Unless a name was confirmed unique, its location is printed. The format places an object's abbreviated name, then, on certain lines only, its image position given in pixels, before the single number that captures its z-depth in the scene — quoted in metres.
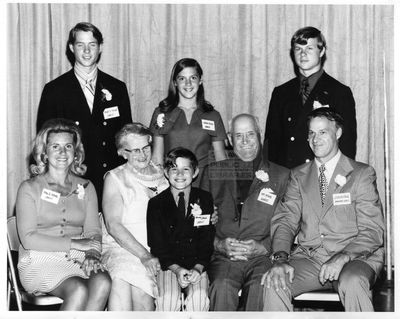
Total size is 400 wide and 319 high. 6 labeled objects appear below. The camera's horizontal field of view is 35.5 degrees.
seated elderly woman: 3.75
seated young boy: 3.76
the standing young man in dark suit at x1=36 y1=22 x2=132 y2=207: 4.26
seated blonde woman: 3.69
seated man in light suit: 3.68
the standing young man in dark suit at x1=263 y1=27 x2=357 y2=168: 4.16
